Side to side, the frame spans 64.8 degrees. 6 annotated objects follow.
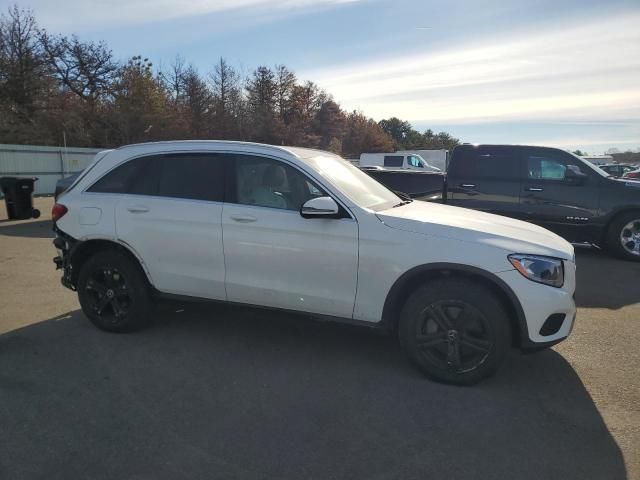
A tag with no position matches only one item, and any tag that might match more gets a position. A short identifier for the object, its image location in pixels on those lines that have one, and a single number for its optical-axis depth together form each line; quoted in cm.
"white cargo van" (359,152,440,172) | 2933
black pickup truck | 873
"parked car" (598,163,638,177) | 2702
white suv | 370
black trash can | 1333
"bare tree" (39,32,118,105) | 3566
